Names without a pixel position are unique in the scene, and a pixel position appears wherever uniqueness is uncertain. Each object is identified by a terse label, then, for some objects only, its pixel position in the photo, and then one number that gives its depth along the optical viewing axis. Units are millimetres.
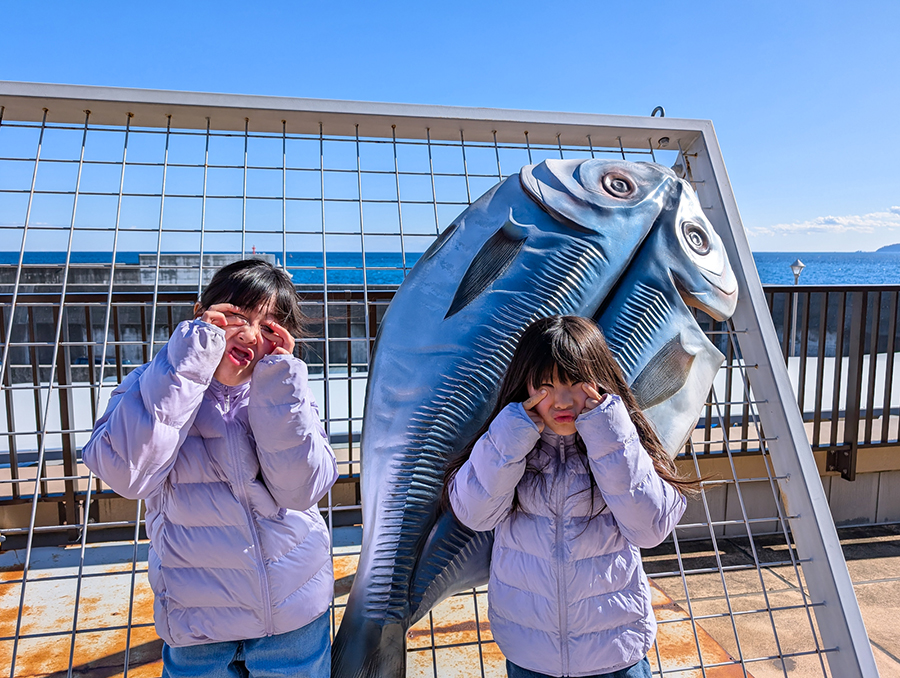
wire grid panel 1714
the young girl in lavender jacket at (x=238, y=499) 1021
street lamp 10141
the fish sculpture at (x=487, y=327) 1236
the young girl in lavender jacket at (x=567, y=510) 1071
